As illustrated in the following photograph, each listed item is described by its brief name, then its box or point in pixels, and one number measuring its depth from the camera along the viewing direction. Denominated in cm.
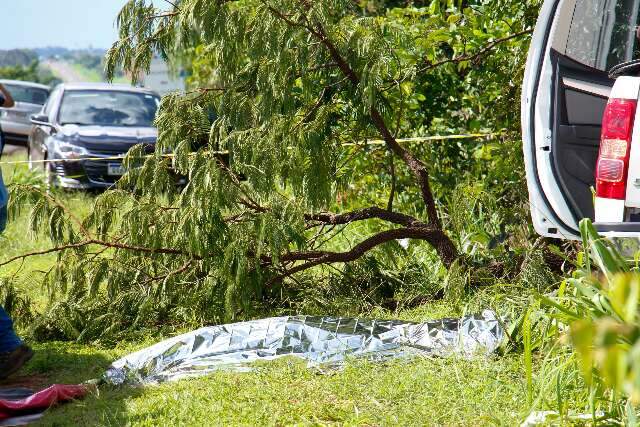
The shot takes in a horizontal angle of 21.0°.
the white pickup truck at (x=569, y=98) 956
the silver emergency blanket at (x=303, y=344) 892
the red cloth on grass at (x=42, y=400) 855
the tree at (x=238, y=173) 1070
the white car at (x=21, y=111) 3534
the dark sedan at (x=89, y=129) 2245
